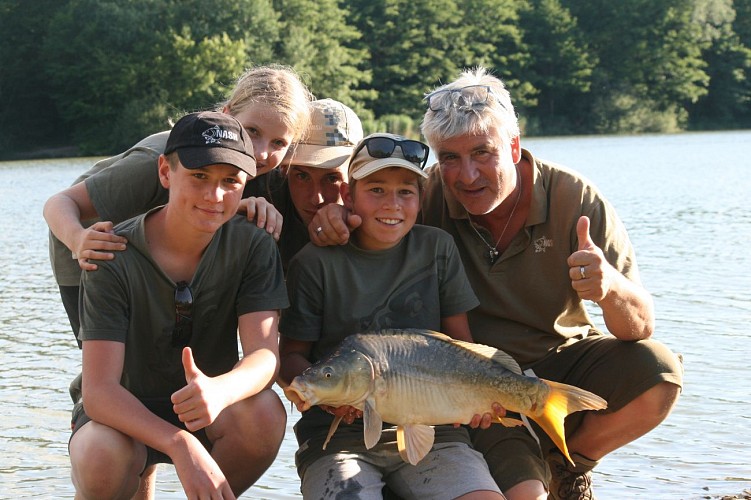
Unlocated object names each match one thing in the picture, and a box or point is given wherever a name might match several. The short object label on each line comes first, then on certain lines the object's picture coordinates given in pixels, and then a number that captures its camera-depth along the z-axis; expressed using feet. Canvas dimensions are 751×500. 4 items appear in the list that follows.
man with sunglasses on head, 15.21
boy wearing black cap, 12.84
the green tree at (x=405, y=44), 218.79
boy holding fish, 13.79
